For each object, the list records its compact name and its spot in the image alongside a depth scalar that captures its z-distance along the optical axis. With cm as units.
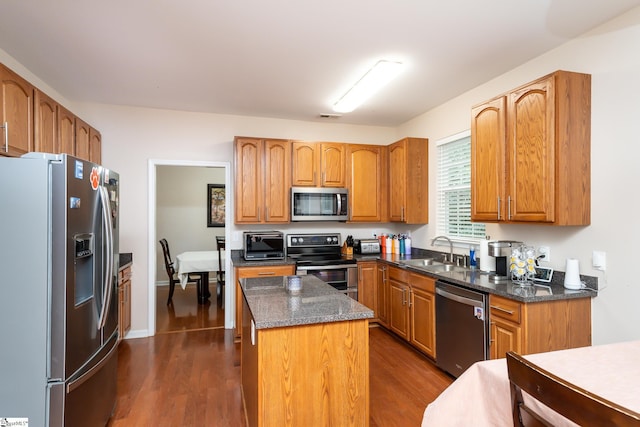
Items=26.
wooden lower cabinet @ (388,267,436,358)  311
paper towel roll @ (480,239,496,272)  297
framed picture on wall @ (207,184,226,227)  675
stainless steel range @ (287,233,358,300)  386
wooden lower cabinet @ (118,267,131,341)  350
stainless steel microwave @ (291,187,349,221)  414
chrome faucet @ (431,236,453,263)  370
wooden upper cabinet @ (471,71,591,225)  224
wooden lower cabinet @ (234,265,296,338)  369
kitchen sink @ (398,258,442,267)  367
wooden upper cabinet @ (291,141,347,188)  416
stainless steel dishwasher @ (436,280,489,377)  251
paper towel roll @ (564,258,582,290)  232
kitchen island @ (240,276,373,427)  162
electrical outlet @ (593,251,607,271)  222
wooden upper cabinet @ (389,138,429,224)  410
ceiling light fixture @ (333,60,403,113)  279
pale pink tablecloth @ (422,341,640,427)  116
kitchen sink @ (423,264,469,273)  328
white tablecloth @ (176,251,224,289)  506
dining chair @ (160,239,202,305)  527
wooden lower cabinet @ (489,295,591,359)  217
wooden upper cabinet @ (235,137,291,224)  395
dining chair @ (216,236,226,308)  519
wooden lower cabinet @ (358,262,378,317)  407
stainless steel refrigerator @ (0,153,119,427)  169
